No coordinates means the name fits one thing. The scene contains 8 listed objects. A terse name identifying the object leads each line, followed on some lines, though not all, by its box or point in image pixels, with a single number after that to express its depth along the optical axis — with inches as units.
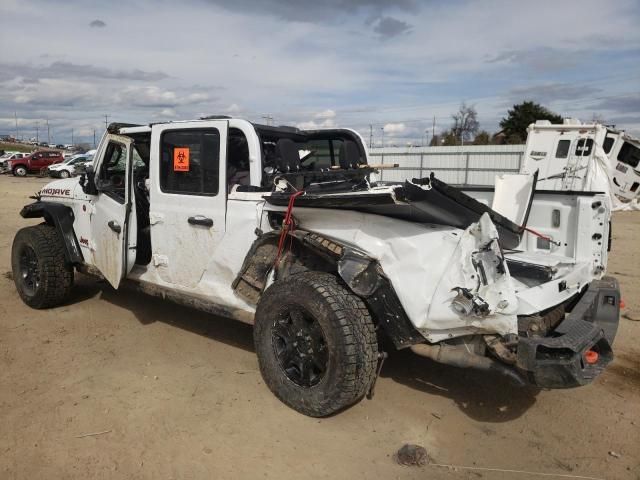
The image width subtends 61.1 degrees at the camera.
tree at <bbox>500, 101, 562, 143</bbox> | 1573.6
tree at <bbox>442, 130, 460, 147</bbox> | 1461.4
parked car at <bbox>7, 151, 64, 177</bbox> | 1393.9
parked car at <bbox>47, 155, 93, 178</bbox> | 1263.5
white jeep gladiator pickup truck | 120.3
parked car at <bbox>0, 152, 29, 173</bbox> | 1474.3
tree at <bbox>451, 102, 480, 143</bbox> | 1705.2
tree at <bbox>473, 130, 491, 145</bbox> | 1405.3
